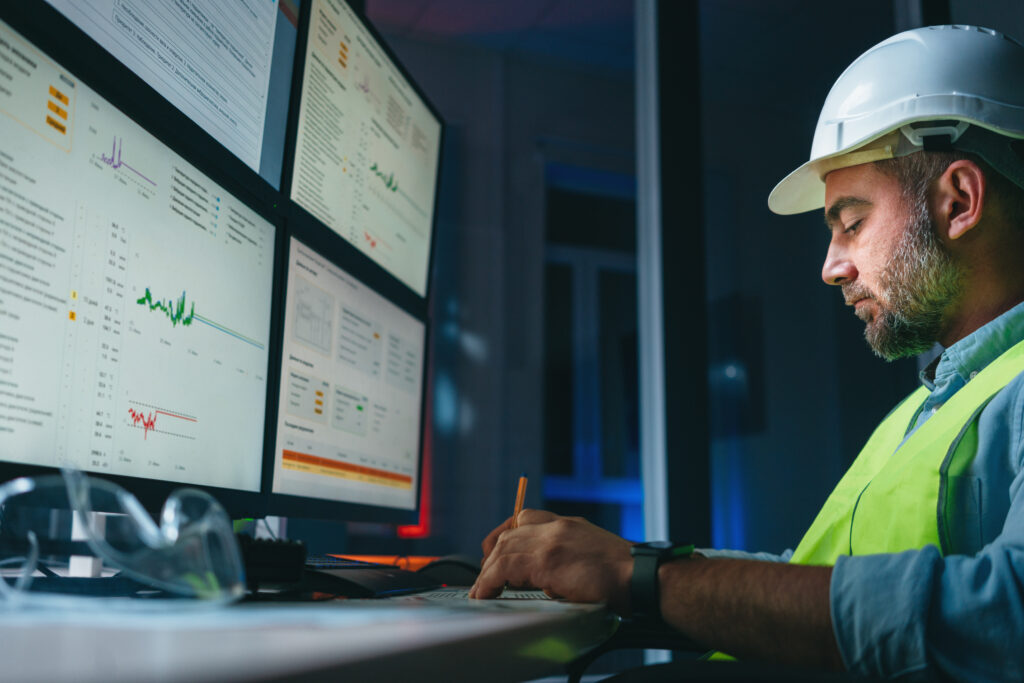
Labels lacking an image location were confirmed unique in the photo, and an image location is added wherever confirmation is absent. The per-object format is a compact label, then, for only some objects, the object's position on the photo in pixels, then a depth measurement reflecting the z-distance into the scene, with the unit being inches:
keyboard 32.9
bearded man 23.8
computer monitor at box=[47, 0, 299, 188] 31.8
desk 9.5
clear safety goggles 15.9
